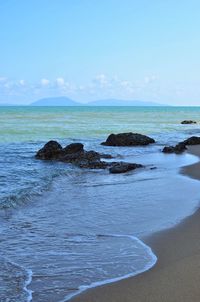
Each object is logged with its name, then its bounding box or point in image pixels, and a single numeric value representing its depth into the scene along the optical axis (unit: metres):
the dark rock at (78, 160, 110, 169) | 17.96
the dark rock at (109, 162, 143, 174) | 16.41
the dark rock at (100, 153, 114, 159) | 21.42
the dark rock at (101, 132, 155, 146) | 28.23
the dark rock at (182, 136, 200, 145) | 28.05
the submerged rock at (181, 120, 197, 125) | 62.17
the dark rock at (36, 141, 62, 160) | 21.02
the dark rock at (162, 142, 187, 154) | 23.77
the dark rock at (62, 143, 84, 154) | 21.60
